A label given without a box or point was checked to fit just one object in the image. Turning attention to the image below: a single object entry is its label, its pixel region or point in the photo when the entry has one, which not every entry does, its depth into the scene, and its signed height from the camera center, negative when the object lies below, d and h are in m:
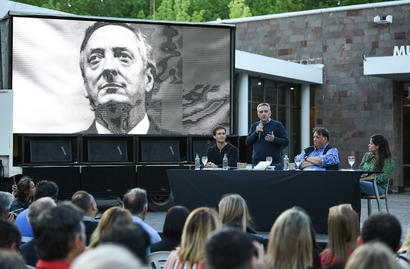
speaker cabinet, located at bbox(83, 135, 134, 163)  23.01 -0.14
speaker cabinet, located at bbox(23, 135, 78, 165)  22.11 -0.14
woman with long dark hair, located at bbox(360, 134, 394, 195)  16.63 -0.30
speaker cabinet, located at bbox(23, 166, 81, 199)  21.66 -0.64
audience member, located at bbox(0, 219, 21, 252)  7.24 -0.58
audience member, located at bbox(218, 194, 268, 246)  8.84 -0.53
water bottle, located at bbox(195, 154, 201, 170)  17.50 -0.32
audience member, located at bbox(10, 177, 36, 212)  13.53 -0.62
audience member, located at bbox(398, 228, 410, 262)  7.17 -0.68
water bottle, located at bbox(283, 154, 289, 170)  16.07 -0.31
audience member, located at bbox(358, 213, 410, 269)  6.78 -0.53
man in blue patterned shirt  15.71 -0.20
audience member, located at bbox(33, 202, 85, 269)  5.74 -0.48
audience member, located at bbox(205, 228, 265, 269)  4.44 -0.42
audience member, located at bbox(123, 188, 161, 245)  10.15 -0.52
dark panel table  14.46 -0.64
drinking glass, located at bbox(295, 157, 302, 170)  16.24 -0.29
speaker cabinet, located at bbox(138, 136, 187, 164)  23.70 -0.15
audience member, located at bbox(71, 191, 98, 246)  10.17 -0.59
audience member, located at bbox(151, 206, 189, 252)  8.81 -0.65
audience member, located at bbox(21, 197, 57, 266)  8.29 -0.61
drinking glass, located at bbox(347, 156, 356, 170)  15.58 -0.25
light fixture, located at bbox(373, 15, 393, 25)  37.68 +3.92
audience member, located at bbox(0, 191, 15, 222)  10.55 -0.54
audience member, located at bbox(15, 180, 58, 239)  12.14 -0.50
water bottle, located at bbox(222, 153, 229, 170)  16.54 -0.31
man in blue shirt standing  16.83 +0.03
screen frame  22.67 +2.40
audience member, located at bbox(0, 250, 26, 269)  4.21 -0.43
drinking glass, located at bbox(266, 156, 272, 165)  15.83 -0.24
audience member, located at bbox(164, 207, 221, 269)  7.18 -0.59
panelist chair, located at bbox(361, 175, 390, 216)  15.98 -0.75
